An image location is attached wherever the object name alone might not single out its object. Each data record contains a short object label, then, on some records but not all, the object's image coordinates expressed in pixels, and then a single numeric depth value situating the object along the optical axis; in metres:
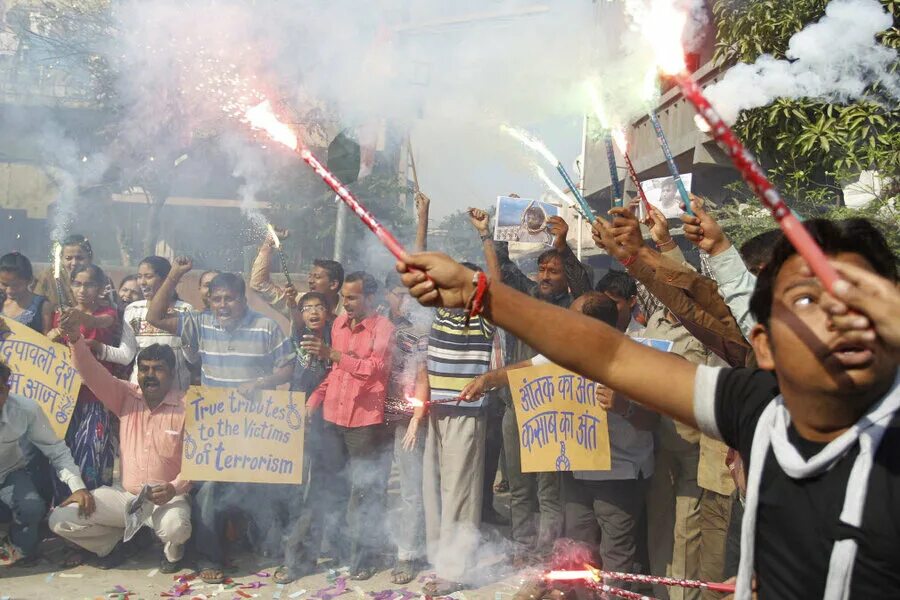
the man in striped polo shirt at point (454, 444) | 5.67
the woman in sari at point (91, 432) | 6.00
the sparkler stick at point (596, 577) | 3.15
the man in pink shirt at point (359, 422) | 5.81
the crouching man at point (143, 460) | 5.60
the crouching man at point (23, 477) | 5.64
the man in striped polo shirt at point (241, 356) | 5.95
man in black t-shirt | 1.47
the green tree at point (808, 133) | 4.58
